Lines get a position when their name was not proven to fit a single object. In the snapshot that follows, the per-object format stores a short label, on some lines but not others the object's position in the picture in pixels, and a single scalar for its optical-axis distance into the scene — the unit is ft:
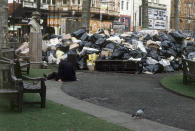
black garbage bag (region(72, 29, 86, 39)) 64.28
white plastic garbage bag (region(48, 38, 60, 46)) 62.64
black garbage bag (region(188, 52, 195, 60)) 51.30
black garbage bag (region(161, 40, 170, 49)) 59.82
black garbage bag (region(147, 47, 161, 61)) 55.06
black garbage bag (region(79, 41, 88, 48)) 58.59
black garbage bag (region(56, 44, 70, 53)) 59.41
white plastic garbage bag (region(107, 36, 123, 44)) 58.27
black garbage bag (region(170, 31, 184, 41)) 62.95
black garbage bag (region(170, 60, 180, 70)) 57.85
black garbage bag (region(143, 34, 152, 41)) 63.16
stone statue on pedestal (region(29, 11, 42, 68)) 51.19
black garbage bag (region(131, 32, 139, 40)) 62.81
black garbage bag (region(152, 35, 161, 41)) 63.41
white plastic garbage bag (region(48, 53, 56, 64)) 58.39
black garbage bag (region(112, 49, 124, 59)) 52.70
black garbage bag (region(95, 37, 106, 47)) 58.13
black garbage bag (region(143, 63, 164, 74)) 53.12
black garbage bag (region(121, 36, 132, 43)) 59.75
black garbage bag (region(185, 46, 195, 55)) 60.62
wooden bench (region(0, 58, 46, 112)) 21.84
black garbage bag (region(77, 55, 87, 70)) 54.08
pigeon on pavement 21.81
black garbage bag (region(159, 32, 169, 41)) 62.74
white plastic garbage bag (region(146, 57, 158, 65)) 53.74
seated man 39.60
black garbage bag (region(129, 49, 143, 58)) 53.26
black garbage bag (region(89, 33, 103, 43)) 60.29
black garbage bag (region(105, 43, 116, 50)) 55.98
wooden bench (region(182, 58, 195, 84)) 36.09
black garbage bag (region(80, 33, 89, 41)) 61.57
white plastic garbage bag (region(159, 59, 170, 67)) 55.09
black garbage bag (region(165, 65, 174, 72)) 55.77
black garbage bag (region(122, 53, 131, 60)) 52.48
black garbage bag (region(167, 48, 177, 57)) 58.65
